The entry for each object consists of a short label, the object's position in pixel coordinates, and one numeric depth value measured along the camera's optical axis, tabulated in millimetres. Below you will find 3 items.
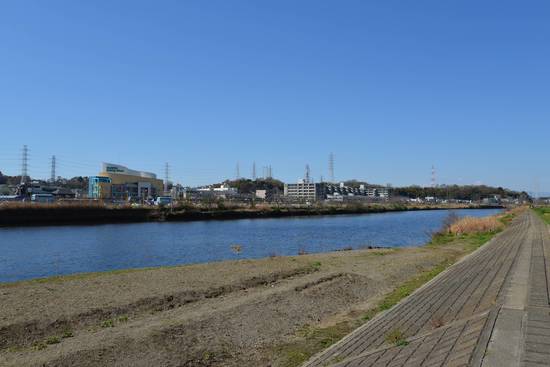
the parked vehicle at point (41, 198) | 102000
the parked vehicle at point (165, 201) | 105012
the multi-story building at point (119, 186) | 167750
